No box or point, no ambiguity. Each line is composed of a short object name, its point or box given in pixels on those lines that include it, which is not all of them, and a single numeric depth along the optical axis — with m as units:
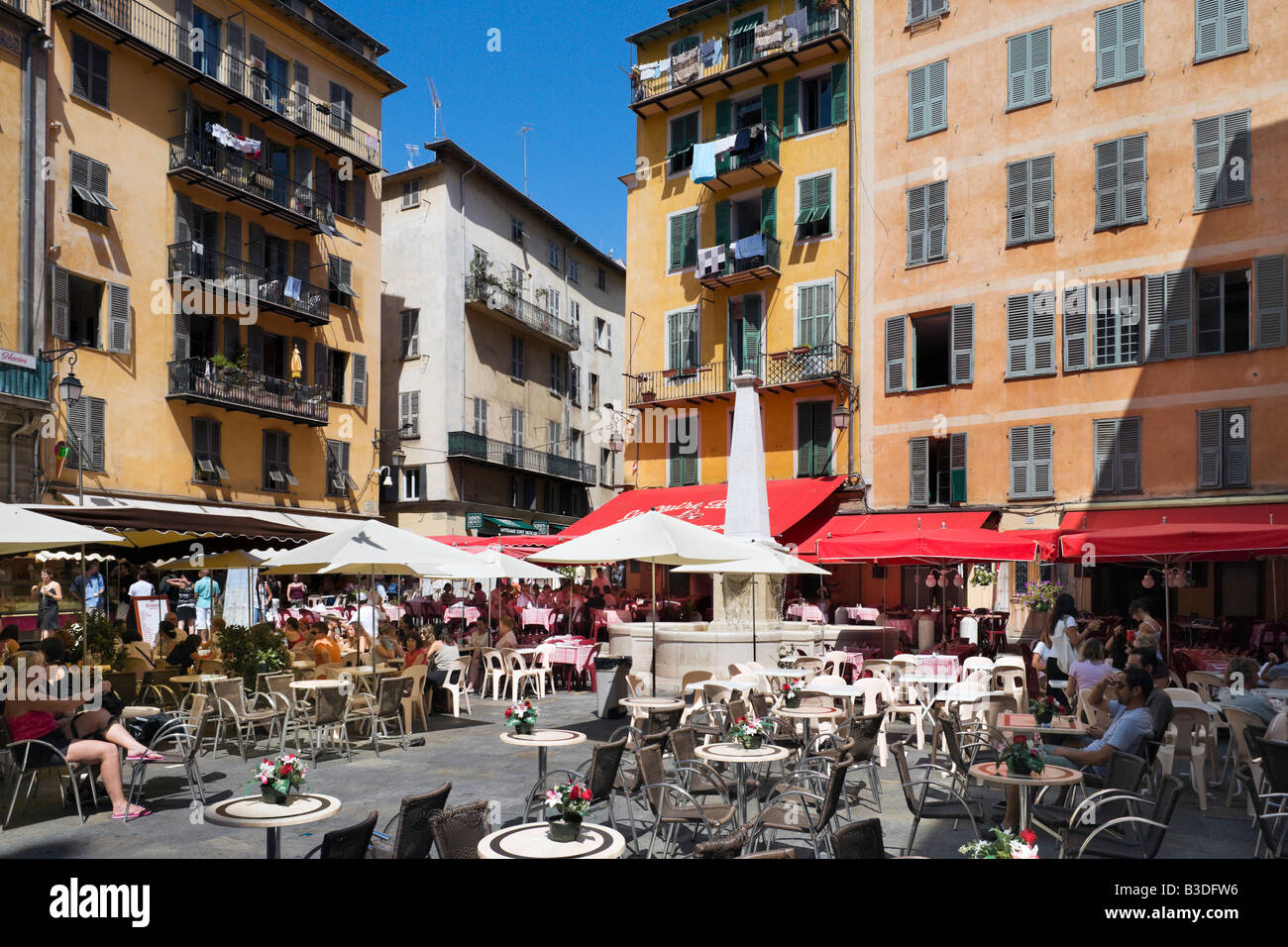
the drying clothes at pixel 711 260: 25.75
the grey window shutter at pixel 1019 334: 21.12
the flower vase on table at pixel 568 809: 4.56
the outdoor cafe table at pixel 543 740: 6.96
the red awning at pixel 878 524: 20.58
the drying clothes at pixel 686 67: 26.92
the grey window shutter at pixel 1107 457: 19.77
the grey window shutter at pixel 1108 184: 20.20
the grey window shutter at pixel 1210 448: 18.64
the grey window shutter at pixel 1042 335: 20.81
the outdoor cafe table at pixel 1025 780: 5.64
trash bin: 12.02
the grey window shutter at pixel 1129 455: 19.56
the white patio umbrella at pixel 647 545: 9.63
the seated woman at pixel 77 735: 7.25
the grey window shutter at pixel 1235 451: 18.36
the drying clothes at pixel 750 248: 24.91
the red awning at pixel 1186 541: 11.83
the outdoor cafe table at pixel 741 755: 6.64
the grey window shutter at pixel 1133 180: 19.89
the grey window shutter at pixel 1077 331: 20.36
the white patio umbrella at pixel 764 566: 11.16
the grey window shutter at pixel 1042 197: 20.98
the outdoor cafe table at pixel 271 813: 5.00
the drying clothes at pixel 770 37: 25.22
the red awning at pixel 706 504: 21.61
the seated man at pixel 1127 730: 6.73
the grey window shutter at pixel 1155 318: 19.50
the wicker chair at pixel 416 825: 4.59
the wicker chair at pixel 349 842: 4.20
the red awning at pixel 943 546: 14.02
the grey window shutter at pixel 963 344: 21.89
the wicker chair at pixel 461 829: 4.55
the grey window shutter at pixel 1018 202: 21.30
